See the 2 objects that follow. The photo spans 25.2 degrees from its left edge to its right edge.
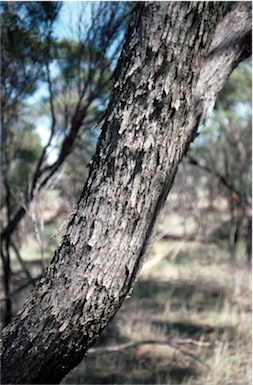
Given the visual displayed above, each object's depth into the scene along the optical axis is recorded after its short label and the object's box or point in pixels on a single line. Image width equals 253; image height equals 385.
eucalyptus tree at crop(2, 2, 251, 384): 2.21
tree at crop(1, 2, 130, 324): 5.03
